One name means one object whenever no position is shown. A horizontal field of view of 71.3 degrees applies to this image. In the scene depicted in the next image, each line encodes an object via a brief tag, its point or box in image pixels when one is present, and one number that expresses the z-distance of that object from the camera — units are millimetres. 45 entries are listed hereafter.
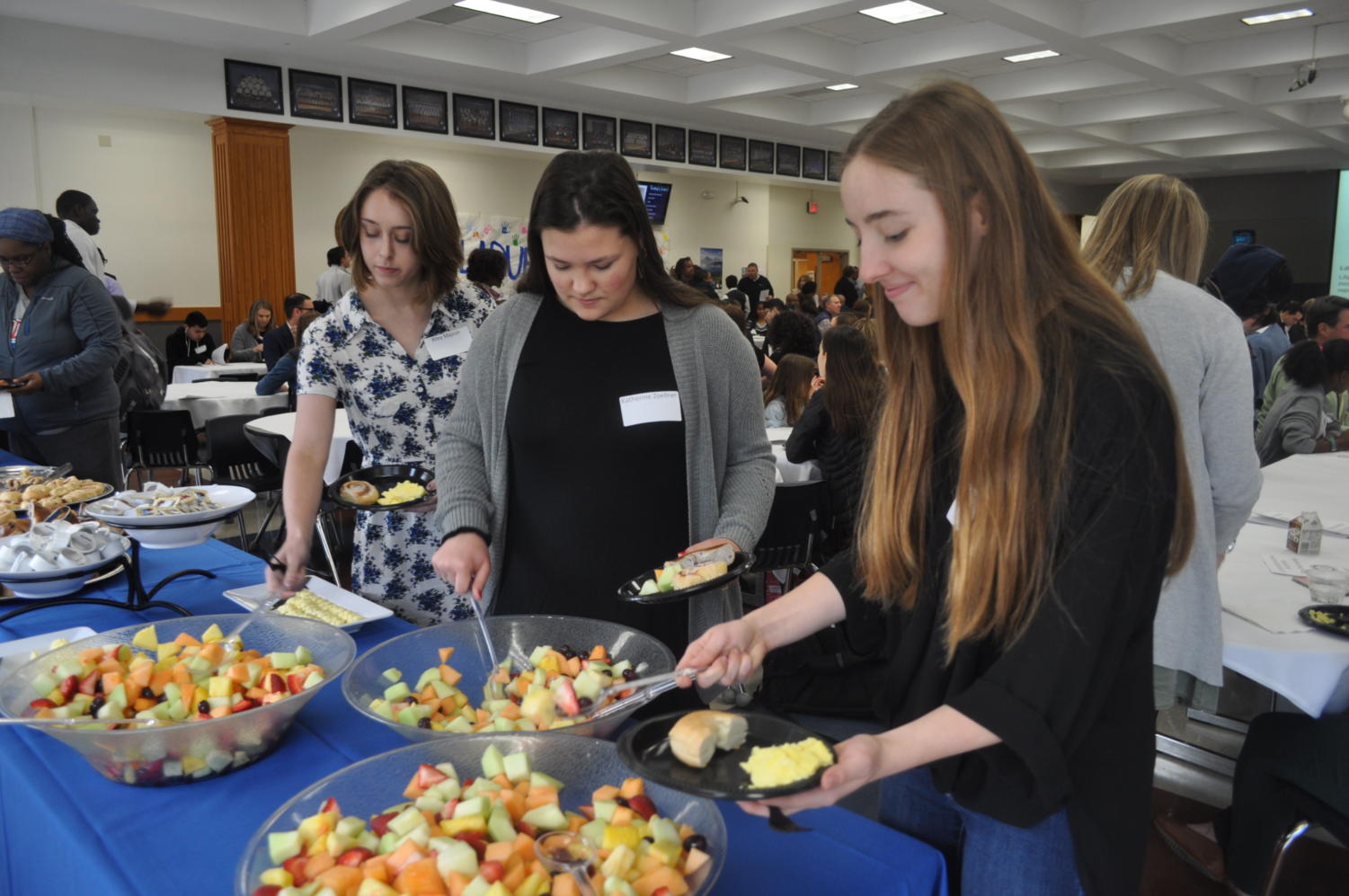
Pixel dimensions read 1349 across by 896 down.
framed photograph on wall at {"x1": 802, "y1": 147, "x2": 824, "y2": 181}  12504
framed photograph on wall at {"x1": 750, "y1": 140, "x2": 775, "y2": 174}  11758
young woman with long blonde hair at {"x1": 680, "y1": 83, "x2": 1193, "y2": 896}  800
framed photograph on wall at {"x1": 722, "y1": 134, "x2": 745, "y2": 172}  11344
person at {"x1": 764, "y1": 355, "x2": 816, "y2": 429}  4457
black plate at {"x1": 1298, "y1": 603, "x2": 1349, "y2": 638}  1833
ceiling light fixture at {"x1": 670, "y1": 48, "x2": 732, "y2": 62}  8617
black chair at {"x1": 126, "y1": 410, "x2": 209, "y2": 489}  4414
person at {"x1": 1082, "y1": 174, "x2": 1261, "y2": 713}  1844
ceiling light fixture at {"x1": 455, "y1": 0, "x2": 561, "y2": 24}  7117
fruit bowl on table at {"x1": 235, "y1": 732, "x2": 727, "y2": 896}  875
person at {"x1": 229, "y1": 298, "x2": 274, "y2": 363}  7414
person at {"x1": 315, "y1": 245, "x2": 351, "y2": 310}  6164
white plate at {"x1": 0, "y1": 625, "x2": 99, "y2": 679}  1334
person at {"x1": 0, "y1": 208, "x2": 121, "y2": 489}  3033
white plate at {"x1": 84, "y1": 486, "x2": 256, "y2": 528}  1775
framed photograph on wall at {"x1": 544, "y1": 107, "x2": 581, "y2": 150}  9523
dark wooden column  7879
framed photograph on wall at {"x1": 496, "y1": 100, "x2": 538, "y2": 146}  9164
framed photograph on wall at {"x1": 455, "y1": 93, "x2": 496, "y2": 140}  8805
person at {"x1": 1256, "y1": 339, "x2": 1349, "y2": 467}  3639
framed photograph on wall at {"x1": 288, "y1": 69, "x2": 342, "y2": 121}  7781
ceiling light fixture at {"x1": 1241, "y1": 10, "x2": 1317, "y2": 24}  7250
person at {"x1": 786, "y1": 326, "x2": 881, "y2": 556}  3330
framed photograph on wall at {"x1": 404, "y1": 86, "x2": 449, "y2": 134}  8453
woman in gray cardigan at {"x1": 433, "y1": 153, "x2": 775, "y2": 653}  1545
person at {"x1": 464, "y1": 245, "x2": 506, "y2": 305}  5059
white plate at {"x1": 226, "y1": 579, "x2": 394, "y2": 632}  1601
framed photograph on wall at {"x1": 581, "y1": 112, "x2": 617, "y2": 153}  9789
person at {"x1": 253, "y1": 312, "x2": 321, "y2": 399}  4805
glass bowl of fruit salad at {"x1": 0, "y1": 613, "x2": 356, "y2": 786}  1041
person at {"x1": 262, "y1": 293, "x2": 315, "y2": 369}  5453
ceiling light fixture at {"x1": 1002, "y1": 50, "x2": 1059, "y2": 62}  8609
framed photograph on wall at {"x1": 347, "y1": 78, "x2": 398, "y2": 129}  8062
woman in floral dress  1839
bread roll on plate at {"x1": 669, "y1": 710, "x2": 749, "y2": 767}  804
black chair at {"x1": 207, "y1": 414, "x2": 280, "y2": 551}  4469
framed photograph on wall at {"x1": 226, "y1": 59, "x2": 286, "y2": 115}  7551
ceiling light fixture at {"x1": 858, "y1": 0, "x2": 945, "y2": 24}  7379
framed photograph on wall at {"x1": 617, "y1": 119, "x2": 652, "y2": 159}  10141
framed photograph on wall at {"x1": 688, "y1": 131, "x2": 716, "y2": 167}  10930
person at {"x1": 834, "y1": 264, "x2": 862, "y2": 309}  10258
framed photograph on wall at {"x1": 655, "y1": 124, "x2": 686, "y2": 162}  10531
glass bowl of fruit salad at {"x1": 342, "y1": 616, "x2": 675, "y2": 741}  1066
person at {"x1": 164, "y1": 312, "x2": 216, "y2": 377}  7688
